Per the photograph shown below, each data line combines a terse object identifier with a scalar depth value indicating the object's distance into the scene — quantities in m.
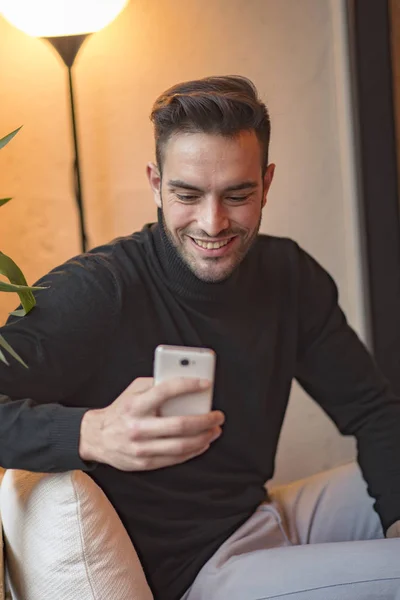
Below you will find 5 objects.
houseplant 1.34
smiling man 1.38
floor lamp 1.77
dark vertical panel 2.03
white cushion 1.37
